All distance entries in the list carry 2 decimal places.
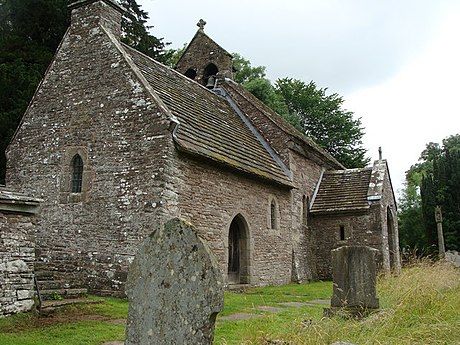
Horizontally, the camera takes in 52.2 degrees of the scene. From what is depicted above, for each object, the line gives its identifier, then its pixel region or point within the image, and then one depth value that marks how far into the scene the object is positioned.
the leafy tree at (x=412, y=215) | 38.56
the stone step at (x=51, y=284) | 10.66
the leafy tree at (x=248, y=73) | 40.38
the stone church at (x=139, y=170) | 12.18
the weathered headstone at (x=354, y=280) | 8.54
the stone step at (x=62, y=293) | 10.03
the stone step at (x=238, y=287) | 14.16
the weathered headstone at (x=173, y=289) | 4.32
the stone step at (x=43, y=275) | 11.14
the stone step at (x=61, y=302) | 9.14
